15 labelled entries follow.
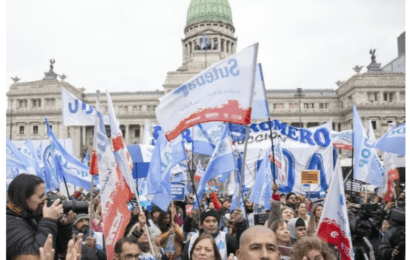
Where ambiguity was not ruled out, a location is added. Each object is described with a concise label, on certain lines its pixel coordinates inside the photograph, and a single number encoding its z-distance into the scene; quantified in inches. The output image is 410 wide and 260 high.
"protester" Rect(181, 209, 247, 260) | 191.8
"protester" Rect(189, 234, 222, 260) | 142.0
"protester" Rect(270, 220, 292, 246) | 172.6
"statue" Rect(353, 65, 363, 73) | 2482.2
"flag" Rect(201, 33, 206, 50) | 2876.5
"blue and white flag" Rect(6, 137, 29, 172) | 494.9
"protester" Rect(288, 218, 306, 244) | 192.9
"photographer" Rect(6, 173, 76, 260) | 97.9
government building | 2425.0
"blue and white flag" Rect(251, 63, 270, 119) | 300.4
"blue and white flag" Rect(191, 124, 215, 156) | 462.0
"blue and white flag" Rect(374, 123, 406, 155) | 373.4
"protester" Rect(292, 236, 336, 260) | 133.6
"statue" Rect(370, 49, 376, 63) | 2529.5
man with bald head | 119.3
